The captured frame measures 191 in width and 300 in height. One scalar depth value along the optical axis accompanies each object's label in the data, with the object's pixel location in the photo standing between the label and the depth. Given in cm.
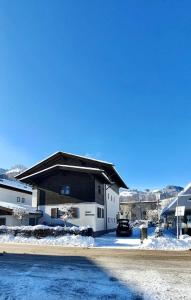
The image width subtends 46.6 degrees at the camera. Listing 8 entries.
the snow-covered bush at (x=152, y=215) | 6026
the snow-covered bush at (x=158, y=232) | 1806
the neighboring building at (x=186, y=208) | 2213
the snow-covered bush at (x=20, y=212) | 2338
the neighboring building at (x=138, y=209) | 6887
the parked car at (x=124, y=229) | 2375
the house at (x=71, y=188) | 2363
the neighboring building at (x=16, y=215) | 2358
